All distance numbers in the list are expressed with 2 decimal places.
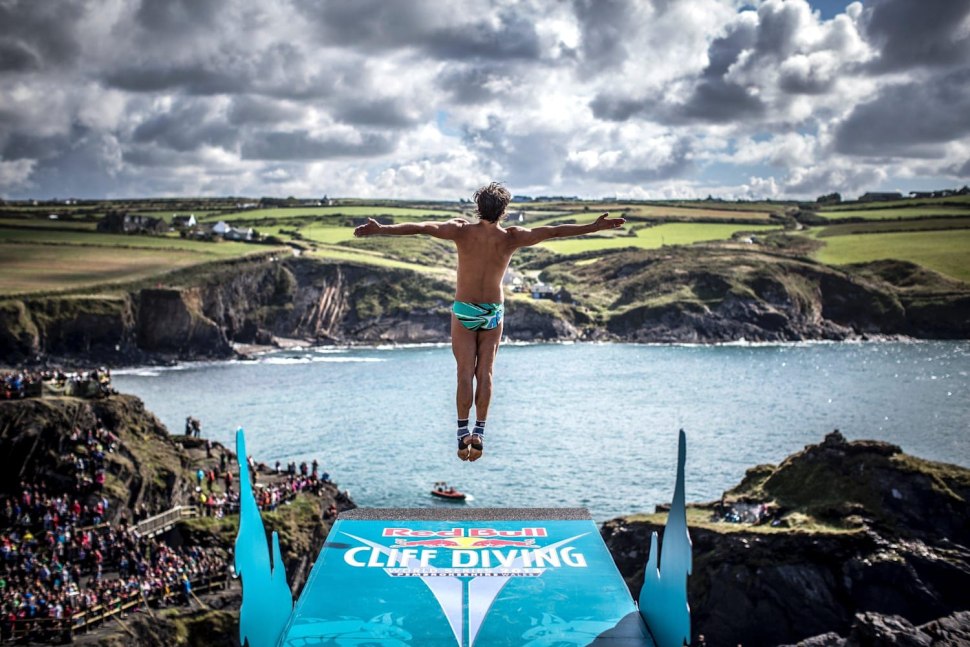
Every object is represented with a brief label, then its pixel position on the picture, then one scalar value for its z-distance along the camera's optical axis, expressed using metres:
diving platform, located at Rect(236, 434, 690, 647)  10.28
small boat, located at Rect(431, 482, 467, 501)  53.75
